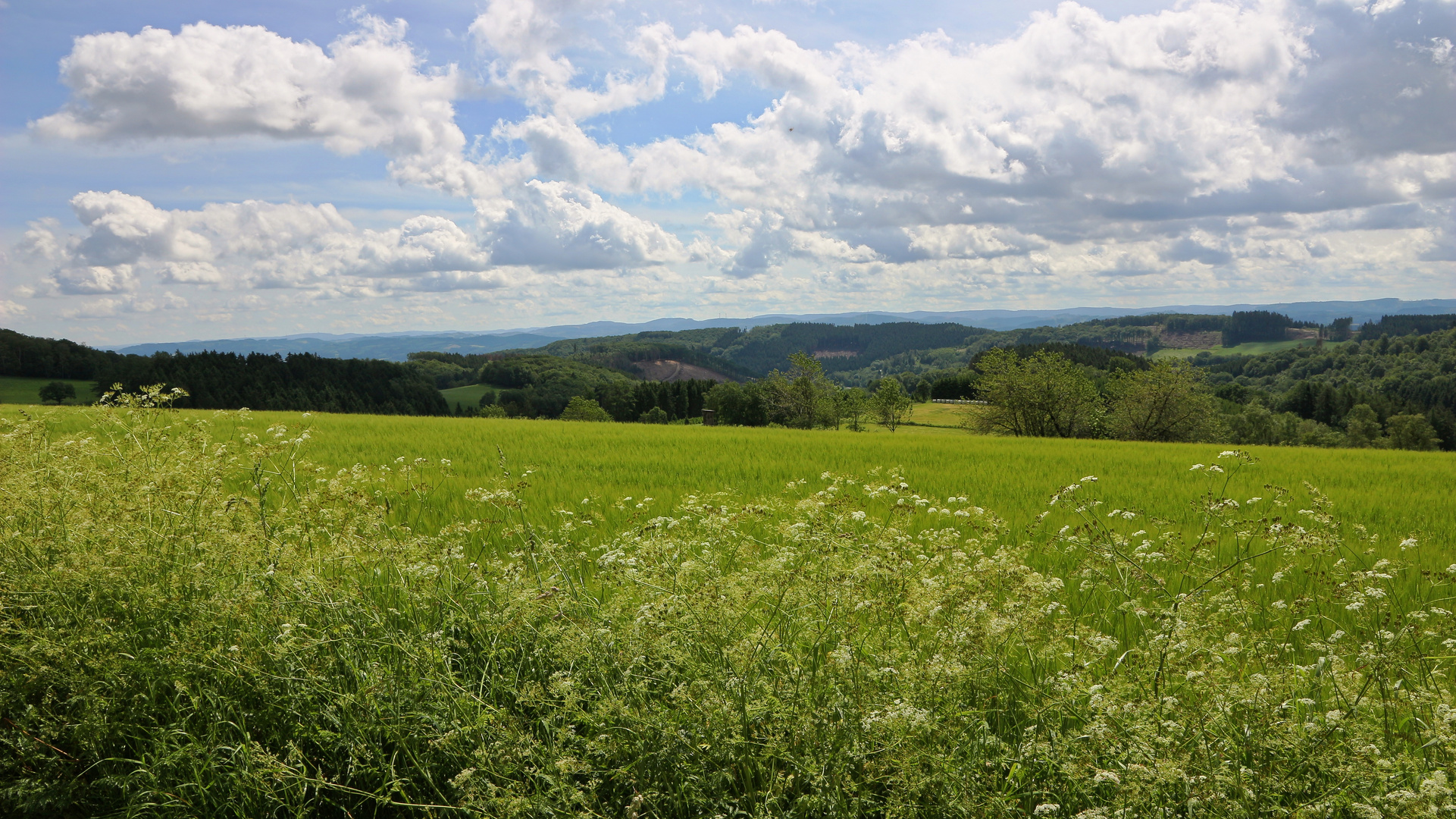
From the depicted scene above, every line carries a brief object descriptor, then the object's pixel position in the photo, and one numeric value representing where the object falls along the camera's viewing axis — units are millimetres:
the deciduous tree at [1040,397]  45719
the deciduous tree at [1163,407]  47375
